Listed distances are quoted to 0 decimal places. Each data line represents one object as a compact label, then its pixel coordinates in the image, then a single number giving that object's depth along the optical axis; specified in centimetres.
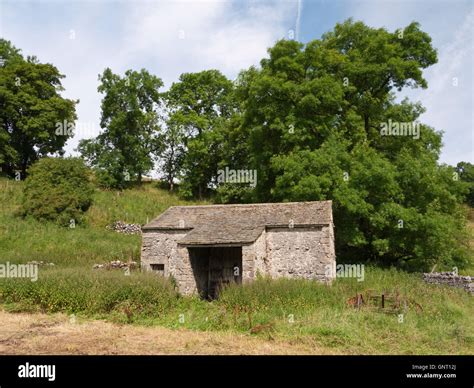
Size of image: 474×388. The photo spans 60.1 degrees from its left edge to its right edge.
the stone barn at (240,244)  1706
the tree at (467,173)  5342
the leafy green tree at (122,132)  4253
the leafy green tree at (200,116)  4250
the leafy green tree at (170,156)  4572
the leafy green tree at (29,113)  3894
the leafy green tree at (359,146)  2211
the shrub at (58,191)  2780
